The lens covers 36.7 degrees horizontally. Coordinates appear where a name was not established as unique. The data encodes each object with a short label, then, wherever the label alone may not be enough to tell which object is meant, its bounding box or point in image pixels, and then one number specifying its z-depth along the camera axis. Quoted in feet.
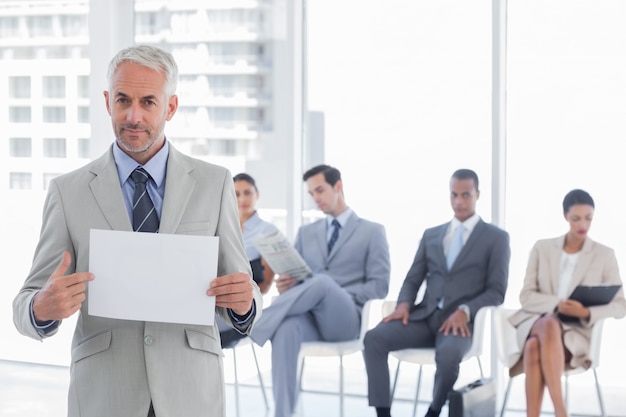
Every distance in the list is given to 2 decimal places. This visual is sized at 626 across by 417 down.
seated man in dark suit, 17.61
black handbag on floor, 15.01
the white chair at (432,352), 17.67
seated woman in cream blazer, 17.33
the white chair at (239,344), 18.83
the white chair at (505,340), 18.04
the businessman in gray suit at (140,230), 6.49
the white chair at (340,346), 18.38
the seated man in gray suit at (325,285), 18.02
